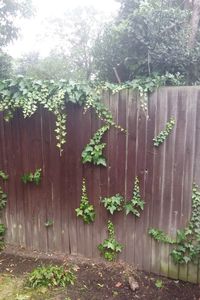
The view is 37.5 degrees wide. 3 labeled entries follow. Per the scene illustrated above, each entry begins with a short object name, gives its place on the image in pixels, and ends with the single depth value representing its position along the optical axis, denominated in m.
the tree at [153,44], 3.70
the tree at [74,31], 14.45
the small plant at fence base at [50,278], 3.21
